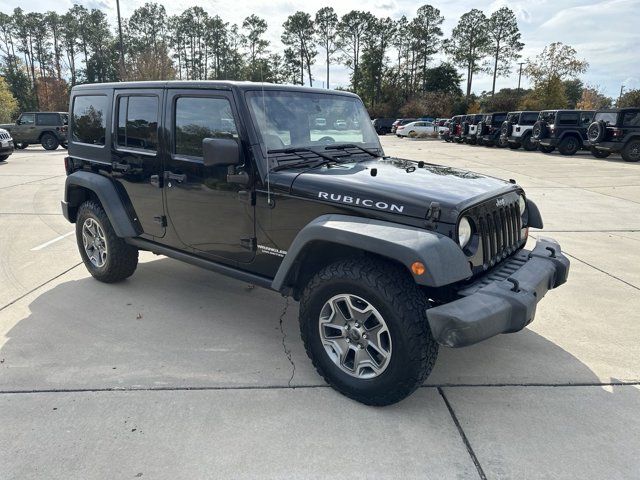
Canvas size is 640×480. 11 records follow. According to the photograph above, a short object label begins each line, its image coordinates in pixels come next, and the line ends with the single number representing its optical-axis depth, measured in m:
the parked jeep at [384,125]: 48.16
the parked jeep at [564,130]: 20.12
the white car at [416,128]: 38.44
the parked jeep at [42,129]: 22.25
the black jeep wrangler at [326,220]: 2.55
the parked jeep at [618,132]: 17.06
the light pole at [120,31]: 24.59
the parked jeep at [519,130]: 23.09
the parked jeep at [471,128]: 28.13
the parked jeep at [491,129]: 25.98
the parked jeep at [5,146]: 16.05
